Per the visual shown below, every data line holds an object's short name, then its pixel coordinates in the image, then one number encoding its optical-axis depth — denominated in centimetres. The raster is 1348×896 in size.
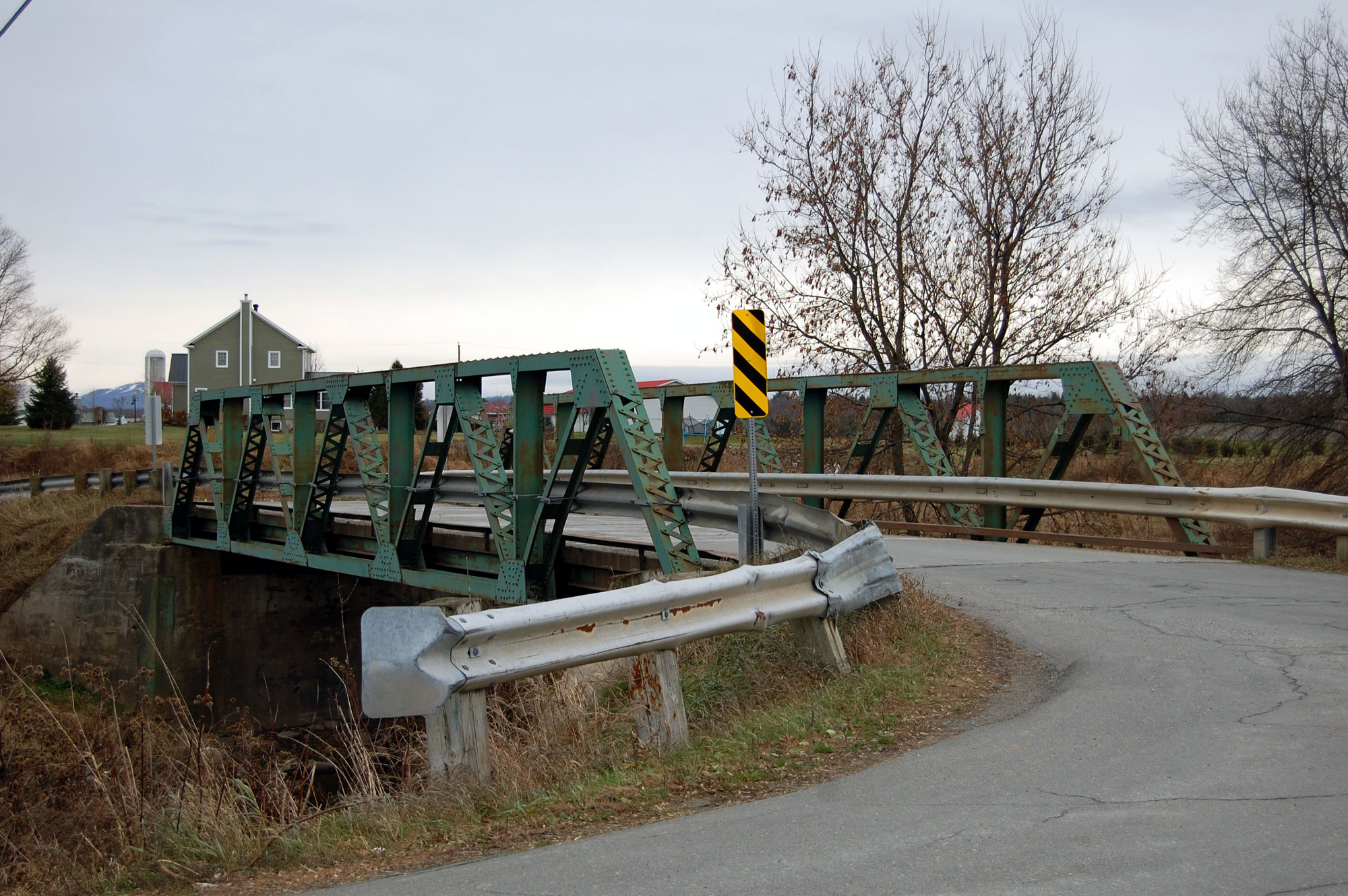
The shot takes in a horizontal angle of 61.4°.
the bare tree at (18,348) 5472
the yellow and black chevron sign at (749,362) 1007
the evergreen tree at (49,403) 6869
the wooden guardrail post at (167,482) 2245
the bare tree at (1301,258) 1942
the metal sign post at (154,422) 2536
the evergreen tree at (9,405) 5991
